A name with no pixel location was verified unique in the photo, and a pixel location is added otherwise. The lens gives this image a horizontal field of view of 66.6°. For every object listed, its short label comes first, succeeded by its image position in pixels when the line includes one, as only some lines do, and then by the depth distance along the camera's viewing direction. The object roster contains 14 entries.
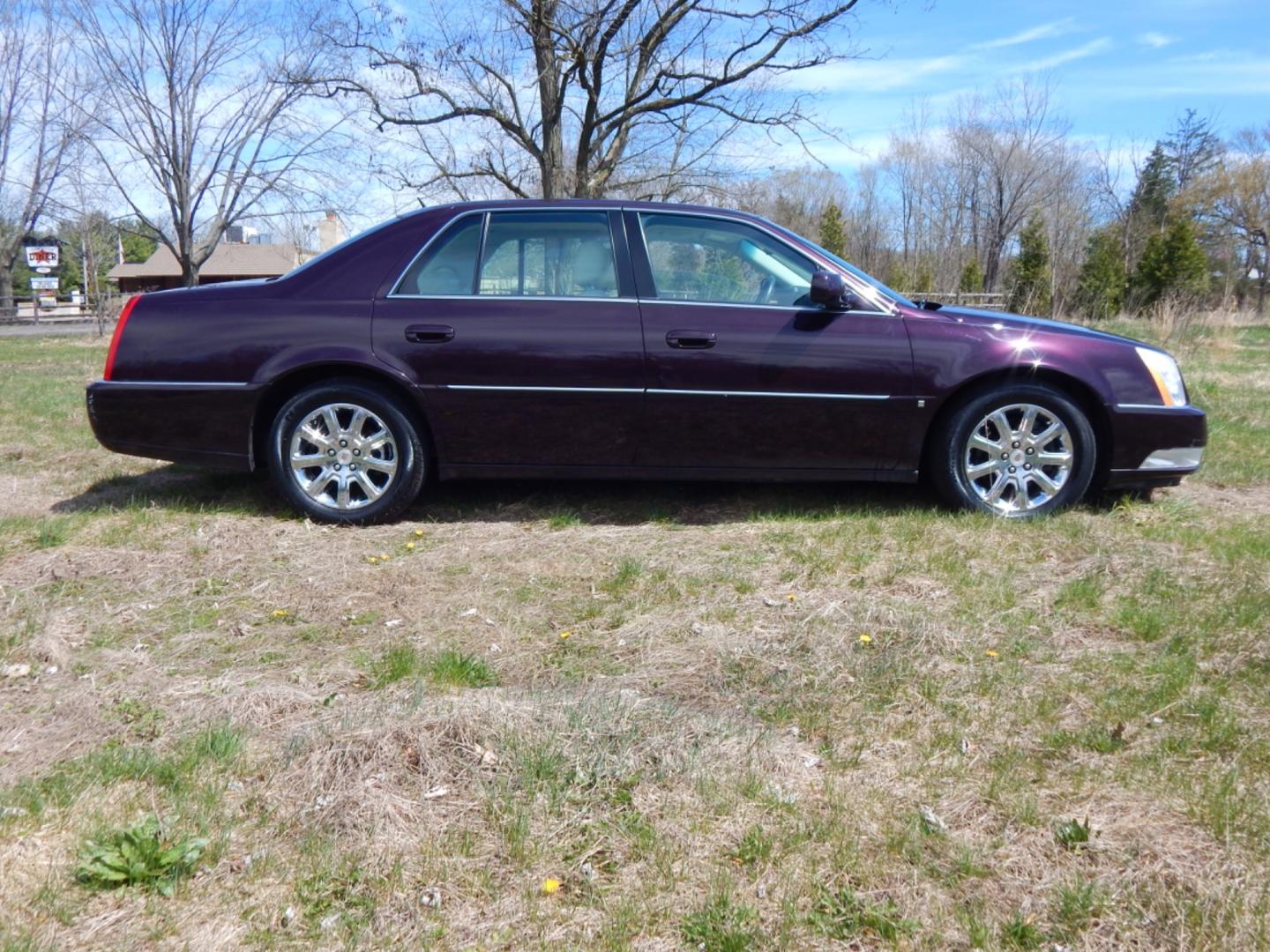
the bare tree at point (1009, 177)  39.28
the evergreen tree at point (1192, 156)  49.66
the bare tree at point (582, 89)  14.26
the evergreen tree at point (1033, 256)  30.66
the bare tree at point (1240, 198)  46.62
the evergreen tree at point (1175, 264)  30.61
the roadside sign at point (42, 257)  32.88
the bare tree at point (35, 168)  28.44
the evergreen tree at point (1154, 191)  46.25
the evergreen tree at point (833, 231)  34.88
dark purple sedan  4.70
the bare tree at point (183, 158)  23.38
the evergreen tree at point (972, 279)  36.91
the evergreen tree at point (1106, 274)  29.31
